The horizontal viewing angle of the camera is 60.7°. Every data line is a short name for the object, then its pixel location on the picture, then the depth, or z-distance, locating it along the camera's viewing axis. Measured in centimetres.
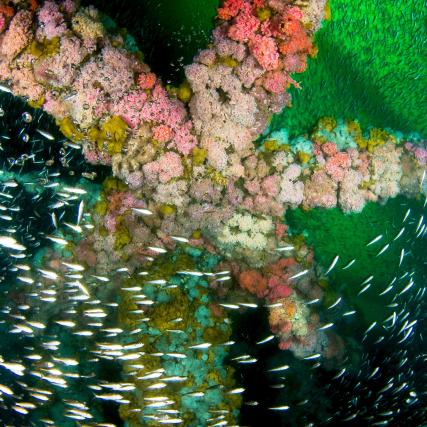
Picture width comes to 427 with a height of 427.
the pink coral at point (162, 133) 670
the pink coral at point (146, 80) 646
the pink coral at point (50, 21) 595
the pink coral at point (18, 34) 588
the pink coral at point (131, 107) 635
